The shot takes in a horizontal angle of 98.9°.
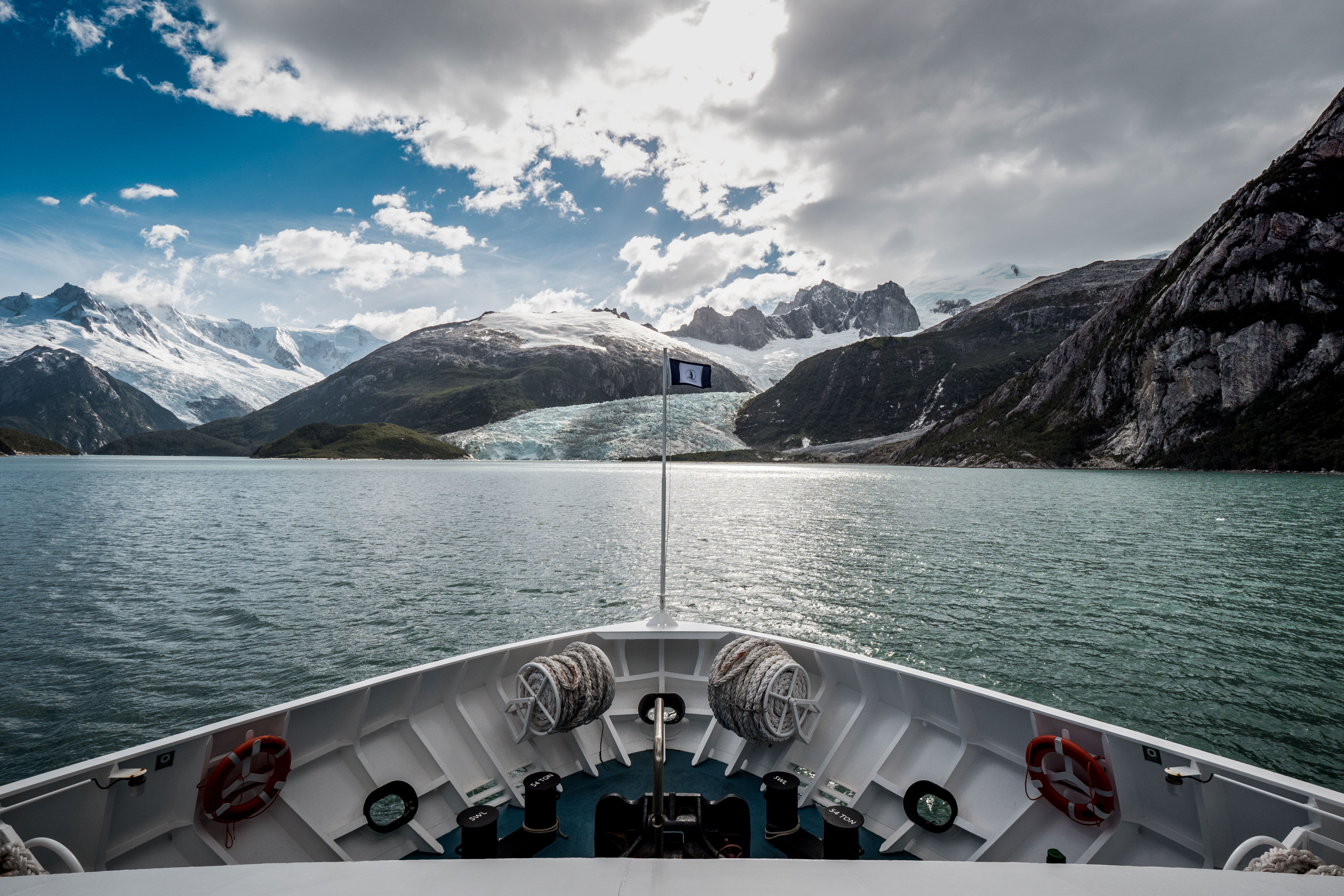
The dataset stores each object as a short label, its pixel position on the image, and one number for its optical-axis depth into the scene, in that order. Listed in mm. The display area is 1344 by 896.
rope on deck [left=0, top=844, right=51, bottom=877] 3191
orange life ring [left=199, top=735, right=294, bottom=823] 5191
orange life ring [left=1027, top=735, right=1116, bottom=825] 5312
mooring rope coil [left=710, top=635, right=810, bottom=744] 6820
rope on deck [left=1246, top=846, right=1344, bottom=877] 3449
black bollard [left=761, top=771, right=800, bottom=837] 5789
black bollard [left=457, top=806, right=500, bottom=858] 4672
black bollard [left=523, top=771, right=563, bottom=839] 5625
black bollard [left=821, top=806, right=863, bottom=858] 4570
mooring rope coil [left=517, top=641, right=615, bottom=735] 6812
